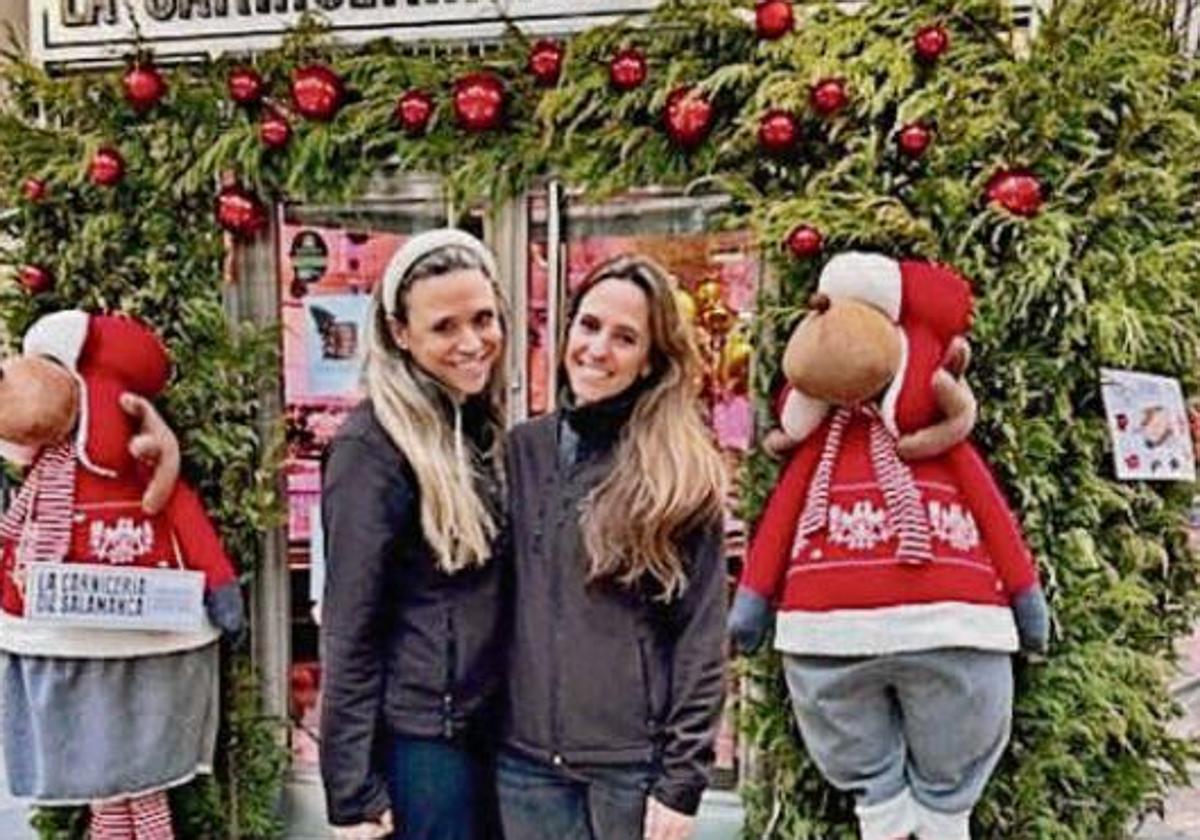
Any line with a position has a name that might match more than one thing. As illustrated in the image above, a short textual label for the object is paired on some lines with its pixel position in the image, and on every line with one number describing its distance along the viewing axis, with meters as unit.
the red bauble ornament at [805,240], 2.76
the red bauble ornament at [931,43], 2.77
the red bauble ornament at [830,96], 2.78
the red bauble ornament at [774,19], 2.86
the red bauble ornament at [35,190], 3.30
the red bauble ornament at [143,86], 3.22
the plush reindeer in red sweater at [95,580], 2.93
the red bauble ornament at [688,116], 2.89
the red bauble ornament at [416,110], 3.08
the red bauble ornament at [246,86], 3.19
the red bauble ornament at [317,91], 3.12
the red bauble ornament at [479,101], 3.03
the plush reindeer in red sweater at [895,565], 2.55
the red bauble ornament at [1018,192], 2.70
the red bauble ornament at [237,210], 3.25
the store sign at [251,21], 3.11
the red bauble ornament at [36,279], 3.30
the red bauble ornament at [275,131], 3.16
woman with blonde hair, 2.13
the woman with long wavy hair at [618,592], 2.14
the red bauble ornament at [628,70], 2.93
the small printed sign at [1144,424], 2.81
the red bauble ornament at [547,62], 3.01
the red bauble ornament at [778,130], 2.80
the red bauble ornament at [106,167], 3.23
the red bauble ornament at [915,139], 2.74
